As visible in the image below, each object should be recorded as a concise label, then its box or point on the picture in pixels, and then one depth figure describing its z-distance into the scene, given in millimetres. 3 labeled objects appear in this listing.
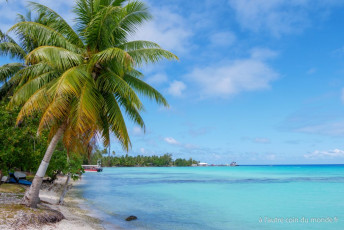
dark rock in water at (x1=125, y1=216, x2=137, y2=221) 15000
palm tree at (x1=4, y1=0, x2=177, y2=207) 8547
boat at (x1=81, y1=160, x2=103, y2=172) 75969
